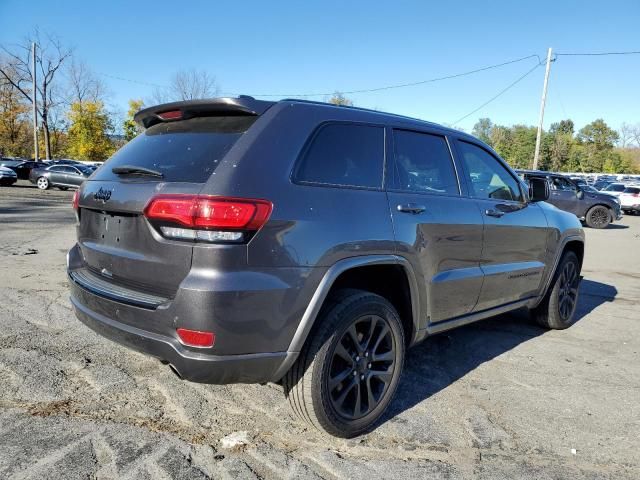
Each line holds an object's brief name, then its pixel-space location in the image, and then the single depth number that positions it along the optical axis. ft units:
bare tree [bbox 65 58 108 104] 176.14
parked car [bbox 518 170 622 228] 61.41
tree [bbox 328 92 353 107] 190.71
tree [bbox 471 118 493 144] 325.85
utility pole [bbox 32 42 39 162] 139.13
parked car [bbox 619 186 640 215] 83.04
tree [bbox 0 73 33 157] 180.34
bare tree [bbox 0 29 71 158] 156.50
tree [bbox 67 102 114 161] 168.04
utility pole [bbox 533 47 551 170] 103.60
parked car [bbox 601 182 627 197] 85.87
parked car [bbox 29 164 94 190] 82.53
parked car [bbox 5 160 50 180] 94.32
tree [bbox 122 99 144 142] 179.63
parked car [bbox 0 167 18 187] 79.72
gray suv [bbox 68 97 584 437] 7.49
